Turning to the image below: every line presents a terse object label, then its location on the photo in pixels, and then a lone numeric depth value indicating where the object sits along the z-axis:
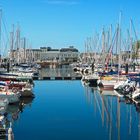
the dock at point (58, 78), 49.81
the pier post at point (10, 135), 11.59
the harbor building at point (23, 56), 62.21
